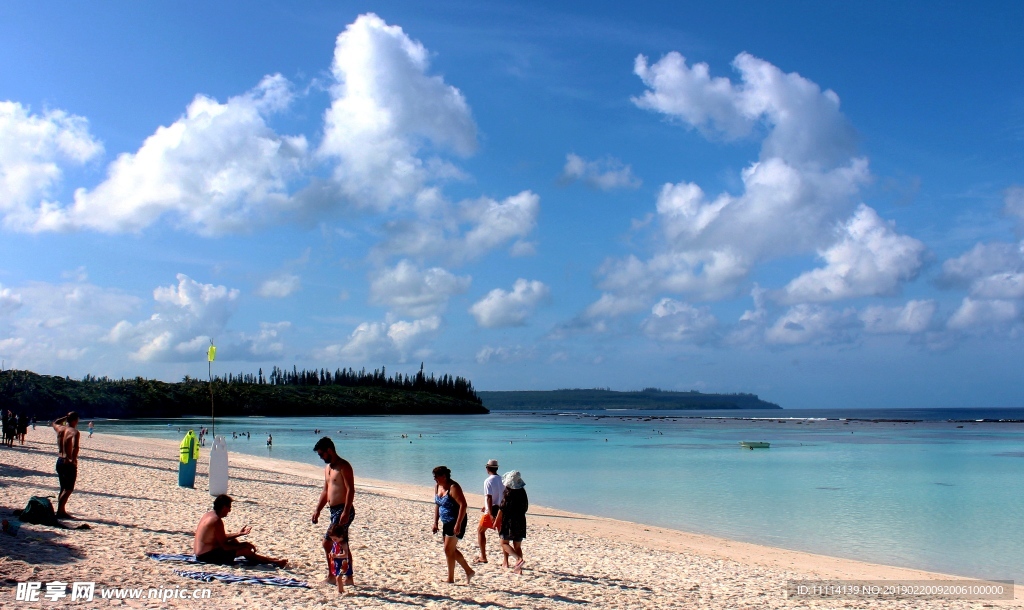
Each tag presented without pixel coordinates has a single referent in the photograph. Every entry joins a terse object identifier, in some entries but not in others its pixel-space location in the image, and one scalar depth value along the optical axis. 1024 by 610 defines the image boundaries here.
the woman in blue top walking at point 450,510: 9.57
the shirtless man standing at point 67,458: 11.77
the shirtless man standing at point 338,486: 8.54
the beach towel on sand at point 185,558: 9.85
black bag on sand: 11.02
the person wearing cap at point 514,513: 11.17
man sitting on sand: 9.86
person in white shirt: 11.24
